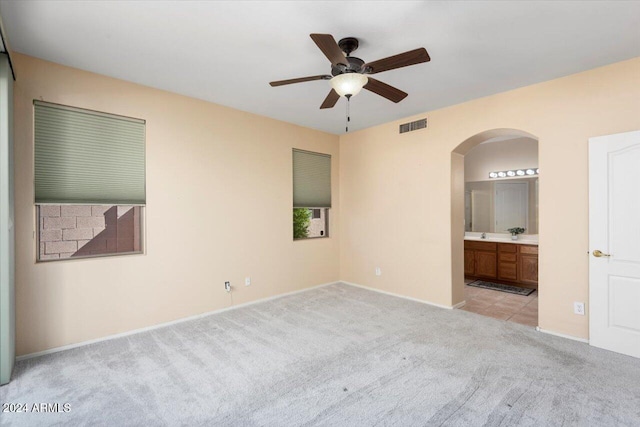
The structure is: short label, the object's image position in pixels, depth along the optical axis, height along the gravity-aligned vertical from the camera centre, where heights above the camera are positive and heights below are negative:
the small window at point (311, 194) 5.12 +0.35
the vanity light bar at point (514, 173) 5.51 +0.72
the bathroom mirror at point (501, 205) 5.53 +0.13
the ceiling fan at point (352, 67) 2.06 +1.08
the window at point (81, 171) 2.94 +0.46
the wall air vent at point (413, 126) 4.45 +1.30
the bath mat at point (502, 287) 4.98 -1.30
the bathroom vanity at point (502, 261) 5.16 -0.88
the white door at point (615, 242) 2.80 -0.30
